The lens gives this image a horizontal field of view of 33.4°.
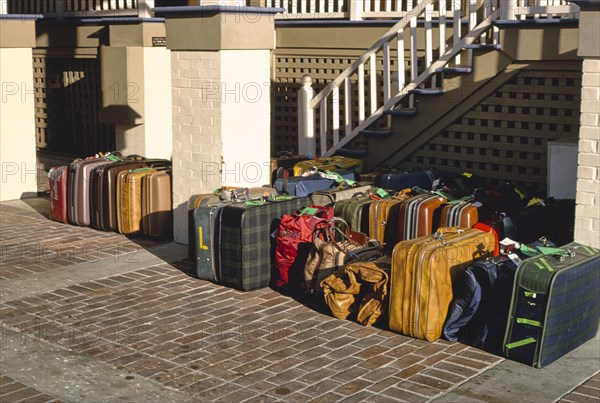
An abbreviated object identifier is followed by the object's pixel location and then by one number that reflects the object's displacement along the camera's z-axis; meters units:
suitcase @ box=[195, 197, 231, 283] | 9.88
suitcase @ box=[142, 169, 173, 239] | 12.02
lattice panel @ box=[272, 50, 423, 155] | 14.54
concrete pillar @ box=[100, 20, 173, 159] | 14.98
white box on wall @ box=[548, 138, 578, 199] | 9.93
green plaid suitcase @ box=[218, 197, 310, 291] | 9.65
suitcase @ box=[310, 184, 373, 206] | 10.41
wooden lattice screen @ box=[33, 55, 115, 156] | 17.48
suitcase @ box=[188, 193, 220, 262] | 10.58
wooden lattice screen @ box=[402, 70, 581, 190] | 11.12
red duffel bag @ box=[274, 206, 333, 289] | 9.58
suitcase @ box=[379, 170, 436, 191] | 11.23
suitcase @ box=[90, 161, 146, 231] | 12.34
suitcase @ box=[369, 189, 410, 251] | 9.92
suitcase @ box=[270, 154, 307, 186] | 11.96
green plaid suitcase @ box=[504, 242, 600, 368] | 7.60
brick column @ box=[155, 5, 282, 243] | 11.01
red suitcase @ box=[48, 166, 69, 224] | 12.94
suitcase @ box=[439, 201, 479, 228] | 9.45
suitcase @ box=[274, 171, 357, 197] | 10.98
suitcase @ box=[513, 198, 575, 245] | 9.34
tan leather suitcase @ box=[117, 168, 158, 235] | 12.12
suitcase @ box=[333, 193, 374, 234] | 10.02
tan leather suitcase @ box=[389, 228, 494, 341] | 8.13
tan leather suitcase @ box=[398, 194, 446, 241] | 9.60
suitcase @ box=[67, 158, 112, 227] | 12.63
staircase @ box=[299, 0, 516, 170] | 11.69
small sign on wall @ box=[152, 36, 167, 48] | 15.01
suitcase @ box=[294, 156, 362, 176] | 11.92
